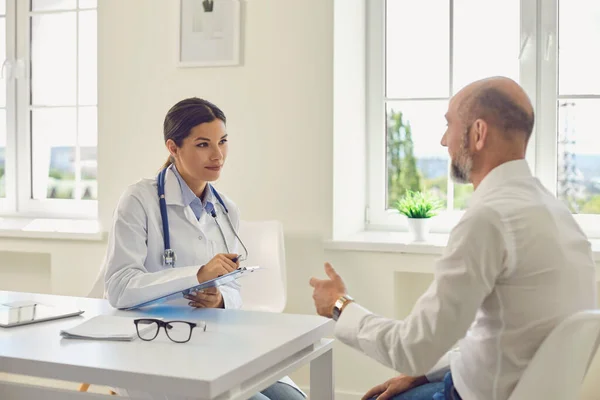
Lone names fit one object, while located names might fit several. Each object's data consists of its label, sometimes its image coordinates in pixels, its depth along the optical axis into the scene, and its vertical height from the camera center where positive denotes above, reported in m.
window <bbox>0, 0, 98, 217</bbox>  4.24 +0.48
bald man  1.59 -0.16
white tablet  2.00 -0.31
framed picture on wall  3.57 +0.74
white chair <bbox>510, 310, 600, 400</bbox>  1.51 -0.32
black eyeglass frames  1.82 -0.32
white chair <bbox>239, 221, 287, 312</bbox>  3.23 -0.30
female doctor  2.20 -0.10
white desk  1.55 -0.34
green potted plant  3.47 -0.07
